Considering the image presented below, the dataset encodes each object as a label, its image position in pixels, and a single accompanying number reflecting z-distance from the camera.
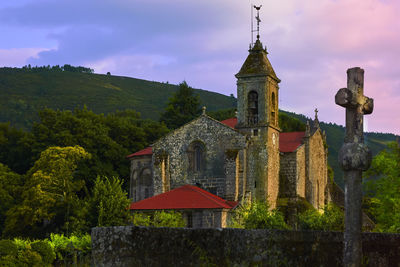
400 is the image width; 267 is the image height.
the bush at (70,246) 34.94
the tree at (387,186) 44.88
